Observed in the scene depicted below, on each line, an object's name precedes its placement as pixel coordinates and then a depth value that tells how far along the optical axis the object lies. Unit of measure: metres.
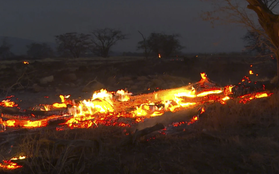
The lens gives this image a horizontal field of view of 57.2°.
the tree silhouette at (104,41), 46.66
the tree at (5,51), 49.25
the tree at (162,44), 33.16
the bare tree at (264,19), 6.62
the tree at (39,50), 57.24
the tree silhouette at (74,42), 47.50
